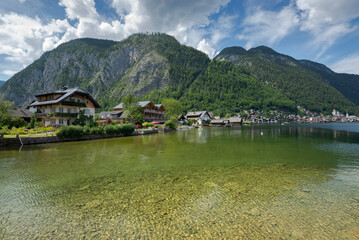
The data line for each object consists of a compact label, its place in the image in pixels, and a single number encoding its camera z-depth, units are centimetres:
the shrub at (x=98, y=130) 3847
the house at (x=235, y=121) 12342
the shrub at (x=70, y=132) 3297
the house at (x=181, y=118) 11500
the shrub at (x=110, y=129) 4150
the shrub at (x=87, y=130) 3691
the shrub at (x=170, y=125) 6844
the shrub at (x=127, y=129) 4523
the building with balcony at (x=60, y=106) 4216
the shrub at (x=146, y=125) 6600
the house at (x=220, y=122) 11556
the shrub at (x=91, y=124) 4200
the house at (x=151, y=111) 7756
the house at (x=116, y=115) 7106
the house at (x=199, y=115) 12918
